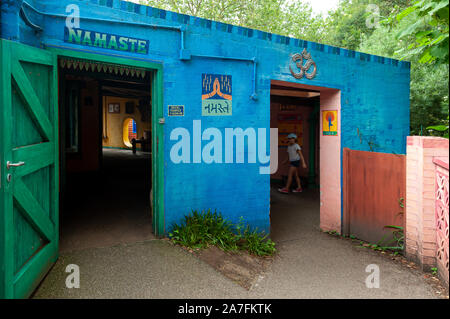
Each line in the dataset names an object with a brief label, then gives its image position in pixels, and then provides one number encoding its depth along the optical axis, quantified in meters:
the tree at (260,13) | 21.28
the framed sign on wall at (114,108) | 22.20
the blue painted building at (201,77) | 4.16
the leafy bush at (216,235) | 4.82
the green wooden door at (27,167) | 2.80
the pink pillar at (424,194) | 4.32
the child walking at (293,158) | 9.84
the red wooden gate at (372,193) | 5.52
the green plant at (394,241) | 5.42
